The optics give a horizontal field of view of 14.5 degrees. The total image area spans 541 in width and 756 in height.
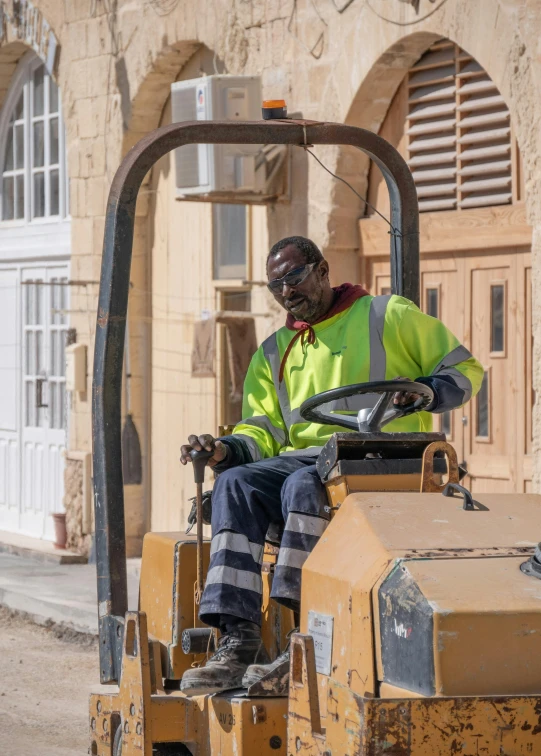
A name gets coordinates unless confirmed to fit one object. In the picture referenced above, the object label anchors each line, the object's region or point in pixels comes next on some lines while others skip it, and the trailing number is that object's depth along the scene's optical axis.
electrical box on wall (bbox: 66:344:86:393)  17.31
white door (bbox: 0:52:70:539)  18.70
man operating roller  6.18
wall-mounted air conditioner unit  13.87
